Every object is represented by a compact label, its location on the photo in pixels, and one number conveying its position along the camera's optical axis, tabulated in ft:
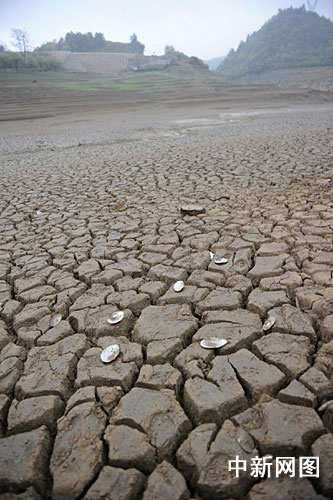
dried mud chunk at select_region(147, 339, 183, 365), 4.86
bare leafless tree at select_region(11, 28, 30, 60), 185.57
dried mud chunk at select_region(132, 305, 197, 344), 5.32
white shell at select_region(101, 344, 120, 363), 4.88
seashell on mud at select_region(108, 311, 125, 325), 5.71
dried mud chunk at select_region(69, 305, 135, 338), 5.56
